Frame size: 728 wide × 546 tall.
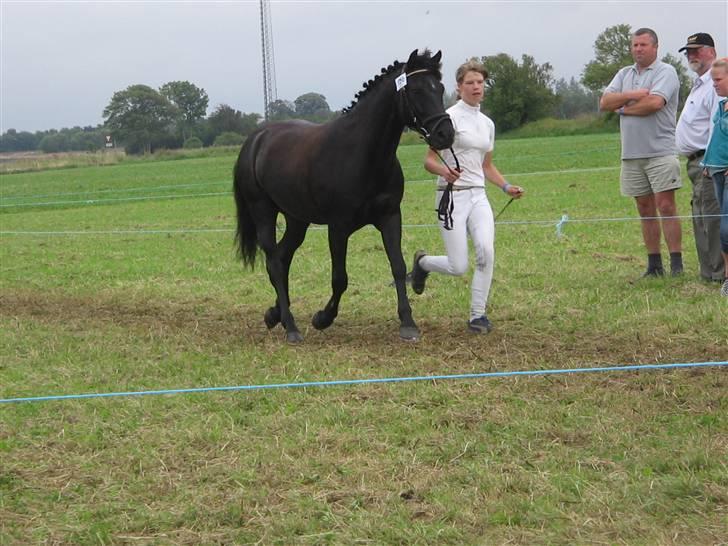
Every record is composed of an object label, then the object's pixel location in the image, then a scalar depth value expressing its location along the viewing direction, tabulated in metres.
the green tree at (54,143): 117.19
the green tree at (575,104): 91.56
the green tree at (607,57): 94.06
